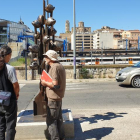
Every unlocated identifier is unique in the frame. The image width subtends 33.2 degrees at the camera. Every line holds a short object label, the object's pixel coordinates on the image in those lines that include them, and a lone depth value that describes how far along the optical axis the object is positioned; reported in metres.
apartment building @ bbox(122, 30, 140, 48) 173.31
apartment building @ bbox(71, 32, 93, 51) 176.82
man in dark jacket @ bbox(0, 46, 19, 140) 3.59
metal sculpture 5.10
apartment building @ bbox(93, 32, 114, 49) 147.75
